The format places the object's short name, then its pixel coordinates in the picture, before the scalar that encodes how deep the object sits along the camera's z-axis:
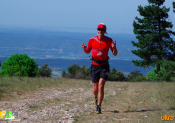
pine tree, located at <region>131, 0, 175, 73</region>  37.47
